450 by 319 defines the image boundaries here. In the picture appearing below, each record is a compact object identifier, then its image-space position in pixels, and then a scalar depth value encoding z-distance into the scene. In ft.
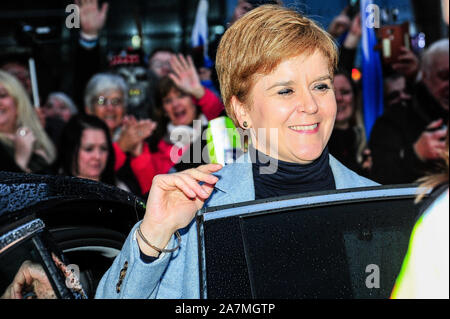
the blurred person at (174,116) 17.75
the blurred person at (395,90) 20.70
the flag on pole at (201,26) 21.10
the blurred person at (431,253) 3.95
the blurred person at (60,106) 21.91
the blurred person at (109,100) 20.04
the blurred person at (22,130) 17.51
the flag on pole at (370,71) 19.77
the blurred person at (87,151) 17.07
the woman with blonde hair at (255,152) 6.45
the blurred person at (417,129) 16.57
